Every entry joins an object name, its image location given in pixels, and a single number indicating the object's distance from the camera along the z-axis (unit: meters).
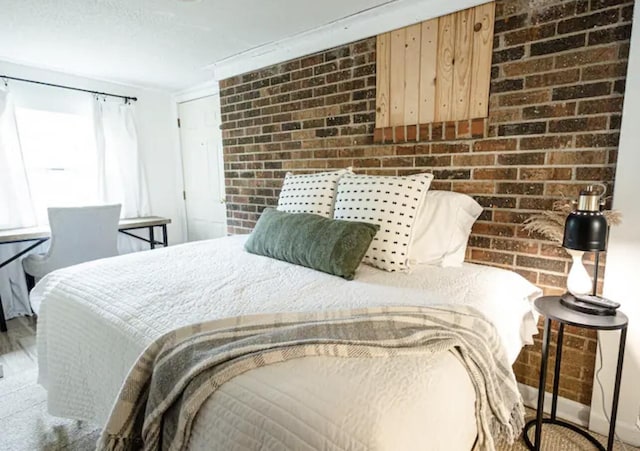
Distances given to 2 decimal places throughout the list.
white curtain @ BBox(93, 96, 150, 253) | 3.44
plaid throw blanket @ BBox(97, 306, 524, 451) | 0.78
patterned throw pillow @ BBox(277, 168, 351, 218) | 1.93
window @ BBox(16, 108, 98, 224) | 3.07
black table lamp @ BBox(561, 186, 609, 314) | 1.23
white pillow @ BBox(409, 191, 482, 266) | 1.70
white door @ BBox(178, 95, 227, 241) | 3.62
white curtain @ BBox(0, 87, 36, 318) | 2.84
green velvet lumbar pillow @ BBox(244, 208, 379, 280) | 1.49
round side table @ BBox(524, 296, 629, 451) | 1.22
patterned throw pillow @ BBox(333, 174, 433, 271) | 1.59
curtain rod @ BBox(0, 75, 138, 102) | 2.89
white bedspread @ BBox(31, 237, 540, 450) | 0.65
